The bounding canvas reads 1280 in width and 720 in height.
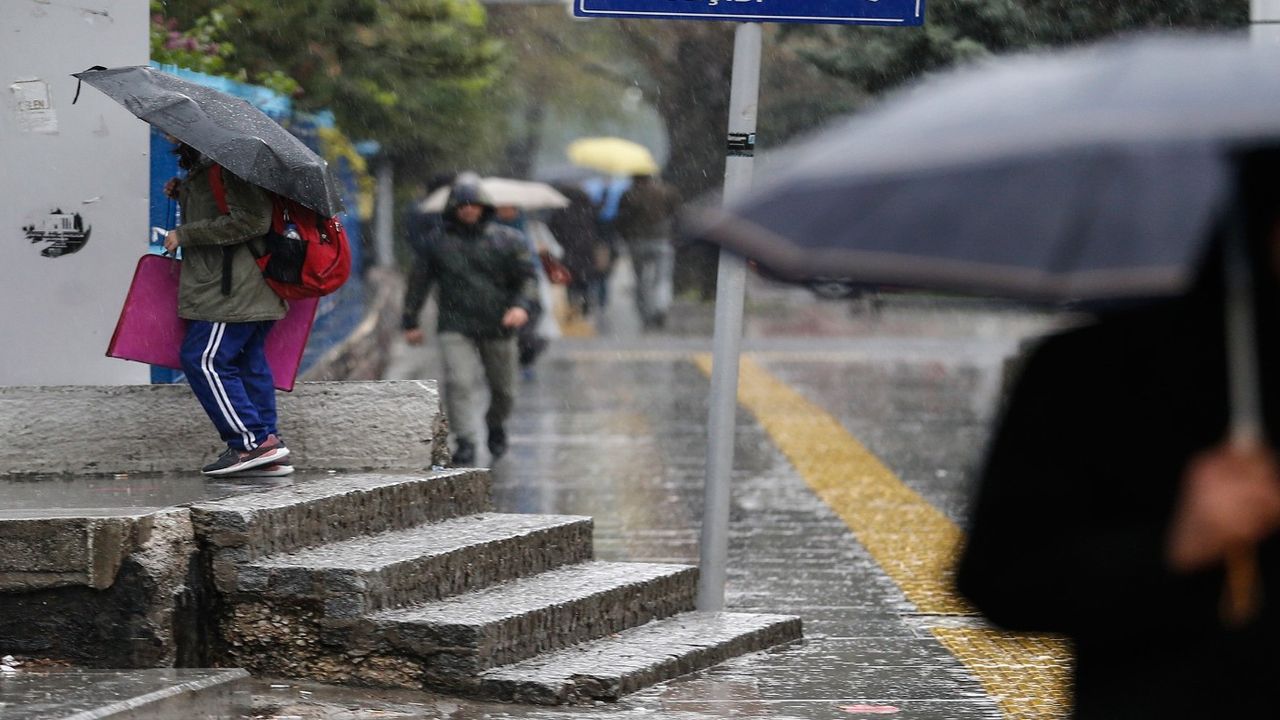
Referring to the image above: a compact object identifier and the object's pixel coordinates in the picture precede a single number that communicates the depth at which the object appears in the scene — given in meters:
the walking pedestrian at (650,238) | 51.25
